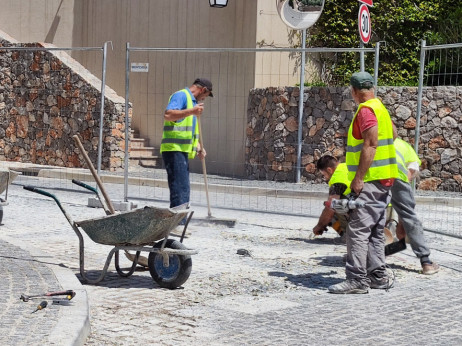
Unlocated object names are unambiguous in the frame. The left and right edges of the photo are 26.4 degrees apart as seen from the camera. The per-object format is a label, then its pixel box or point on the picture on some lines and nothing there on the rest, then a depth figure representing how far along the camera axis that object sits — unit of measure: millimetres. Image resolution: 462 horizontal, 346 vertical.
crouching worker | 9844
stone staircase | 16156
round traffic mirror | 16703
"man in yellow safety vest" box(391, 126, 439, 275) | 9062
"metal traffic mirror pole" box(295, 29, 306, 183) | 16938
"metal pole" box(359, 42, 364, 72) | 14380
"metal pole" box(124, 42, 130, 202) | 13448
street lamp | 16859
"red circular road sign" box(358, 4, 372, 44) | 15414
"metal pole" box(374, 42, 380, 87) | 13198
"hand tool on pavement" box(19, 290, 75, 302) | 6668
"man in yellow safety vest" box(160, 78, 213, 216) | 10906
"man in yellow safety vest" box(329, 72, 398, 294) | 7961
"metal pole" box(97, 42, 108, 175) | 15209
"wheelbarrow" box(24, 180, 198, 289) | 7648
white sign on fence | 13758
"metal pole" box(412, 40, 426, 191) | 11844
